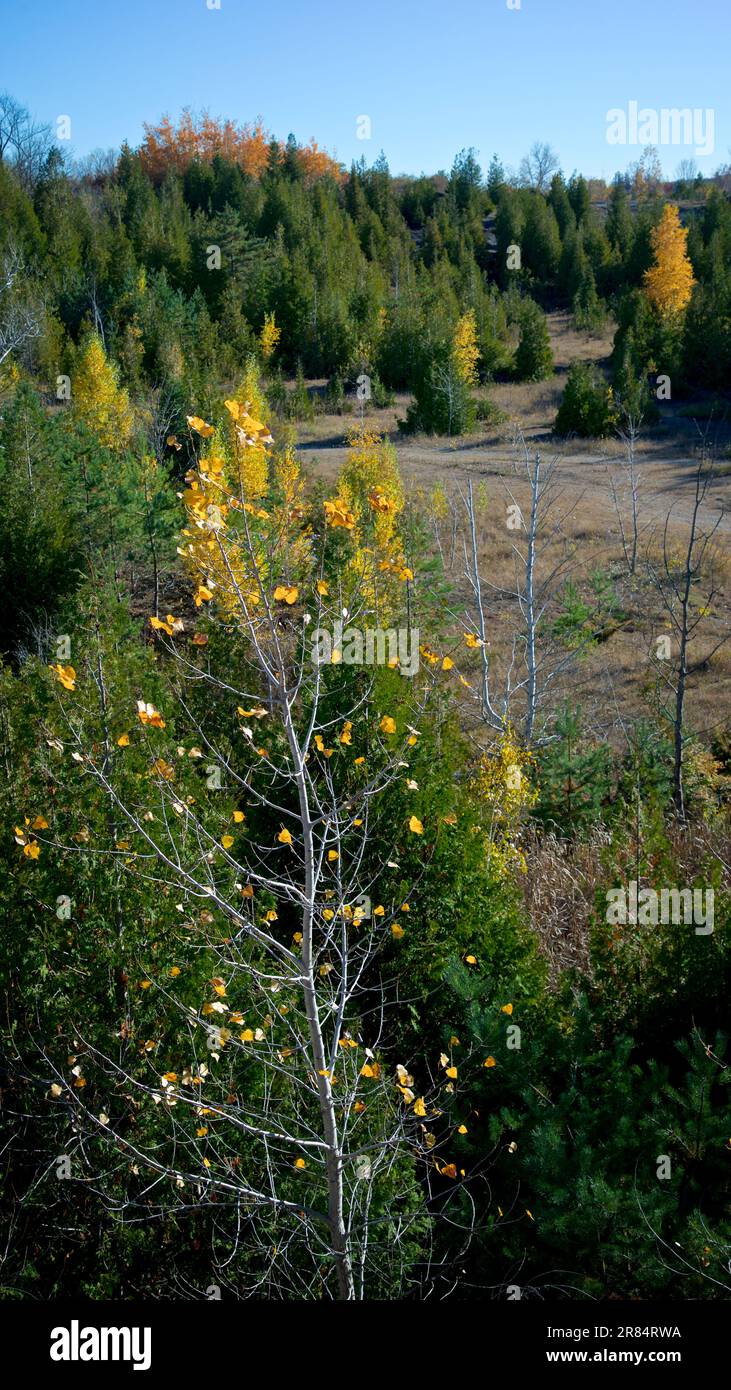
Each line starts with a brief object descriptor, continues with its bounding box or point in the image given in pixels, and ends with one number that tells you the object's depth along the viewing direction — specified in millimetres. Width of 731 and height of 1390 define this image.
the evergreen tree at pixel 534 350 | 41094
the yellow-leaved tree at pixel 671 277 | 42750
